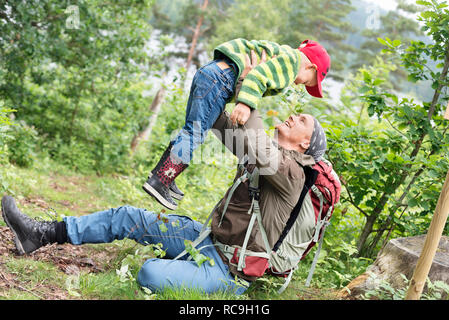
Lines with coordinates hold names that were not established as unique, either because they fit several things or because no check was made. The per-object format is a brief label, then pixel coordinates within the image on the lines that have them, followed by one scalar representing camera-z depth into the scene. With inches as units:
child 121.2
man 116.0
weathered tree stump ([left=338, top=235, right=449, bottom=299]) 134.7
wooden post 99.1
